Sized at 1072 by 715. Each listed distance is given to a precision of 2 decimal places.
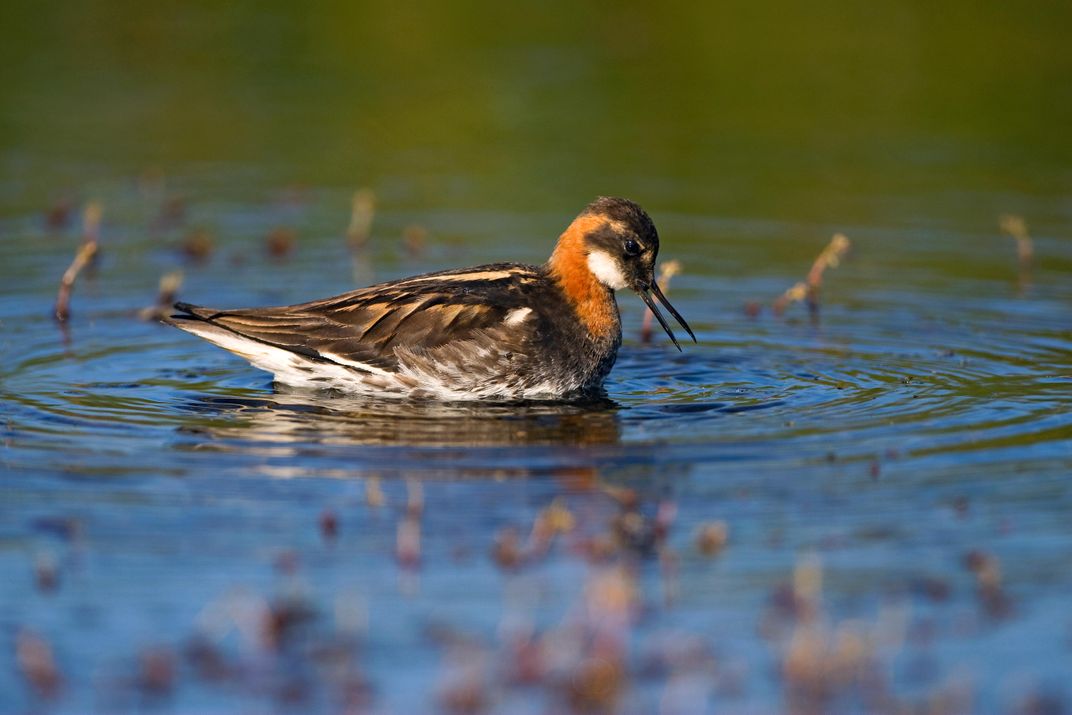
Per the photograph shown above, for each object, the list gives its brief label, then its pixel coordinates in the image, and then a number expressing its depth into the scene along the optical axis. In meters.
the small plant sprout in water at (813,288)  11.95
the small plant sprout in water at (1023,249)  13.25
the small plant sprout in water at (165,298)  12.28
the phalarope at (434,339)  10.62
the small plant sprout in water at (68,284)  11.88
